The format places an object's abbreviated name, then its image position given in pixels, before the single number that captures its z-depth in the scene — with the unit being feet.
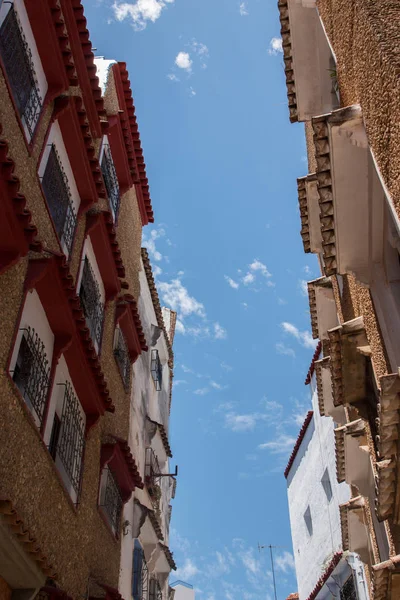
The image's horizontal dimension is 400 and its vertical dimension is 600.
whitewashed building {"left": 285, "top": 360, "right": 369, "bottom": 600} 43.78
